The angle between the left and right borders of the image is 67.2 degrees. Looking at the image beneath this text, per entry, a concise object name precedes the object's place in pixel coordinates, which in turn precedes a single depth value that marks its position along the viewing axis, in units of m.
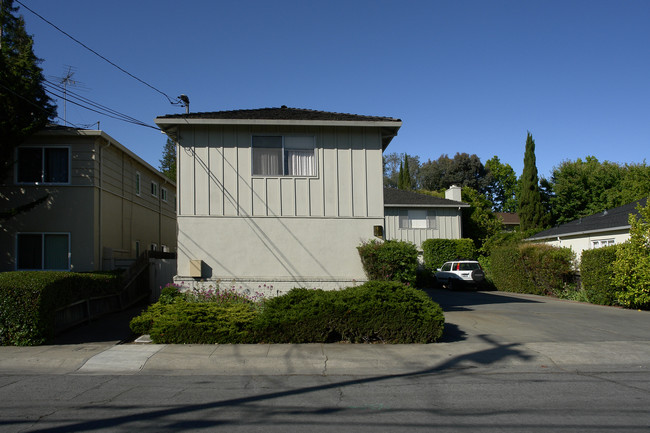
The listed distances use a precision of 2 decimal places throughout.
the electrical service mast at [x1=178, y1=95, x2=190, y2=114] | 15.58
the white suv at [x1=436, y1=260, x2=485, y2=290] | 26.83
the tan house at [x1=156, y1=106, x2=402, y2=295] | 13.55
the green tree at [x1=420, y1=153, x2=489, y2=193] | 63.25
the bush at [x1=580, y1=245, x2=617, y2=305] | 18.20
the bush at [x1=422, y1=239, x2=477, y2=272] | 31.14
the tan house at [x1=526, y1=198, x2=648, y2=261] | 21.91
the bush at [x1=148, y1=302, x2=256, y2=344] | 10.25
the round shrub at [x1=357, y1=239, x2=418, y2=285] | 13.01
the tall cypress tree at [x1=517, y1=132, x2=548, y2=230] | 39.62
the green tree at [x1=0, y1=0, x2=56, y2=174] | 14.99
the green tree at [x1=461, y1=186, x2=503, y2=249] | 35.72
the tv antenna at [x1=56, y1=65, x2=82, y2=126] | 16.20
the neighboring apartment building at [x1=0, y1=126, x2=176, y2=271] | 16.92
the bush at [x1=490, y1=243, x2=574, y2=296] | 22.84
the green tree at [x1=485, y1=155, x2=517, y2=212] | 63.59
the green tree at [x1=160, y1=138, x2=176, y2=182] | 60.29
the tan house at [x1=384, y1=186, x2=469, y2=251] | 32.47
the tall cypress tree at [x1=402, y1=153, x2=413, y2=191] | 52.97
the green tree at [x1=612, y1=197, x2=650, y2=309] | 16.67
